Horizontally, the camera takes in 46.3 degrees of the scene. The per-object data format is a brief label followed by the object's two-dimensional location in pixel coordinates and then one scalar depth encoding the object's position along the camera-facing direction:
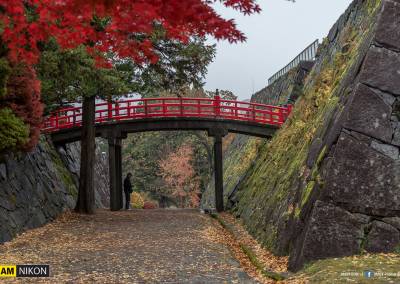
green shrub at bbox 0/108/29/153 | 12.11
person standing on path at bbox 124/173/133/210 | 24.16
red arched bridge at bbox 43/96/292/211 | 22.66
